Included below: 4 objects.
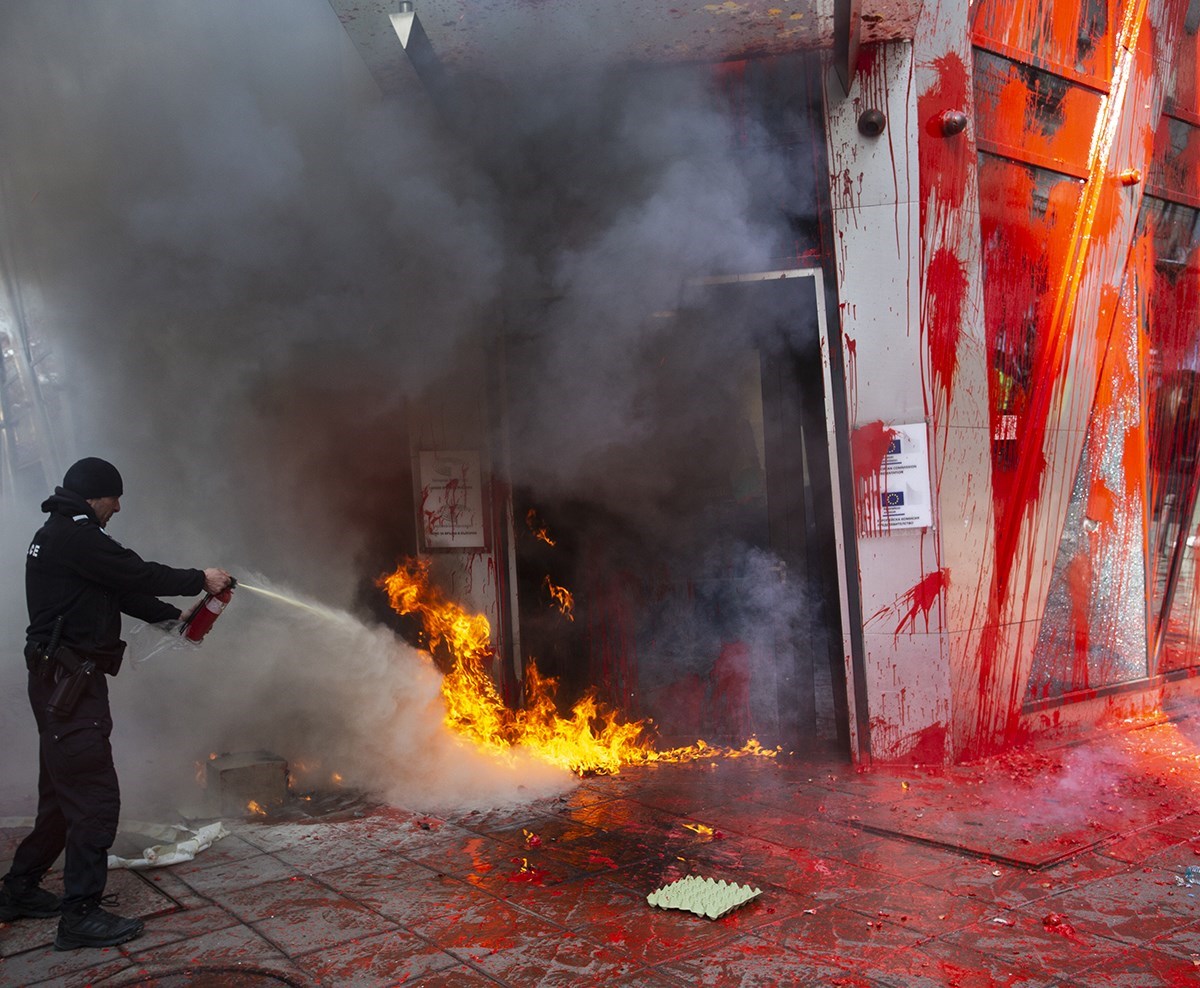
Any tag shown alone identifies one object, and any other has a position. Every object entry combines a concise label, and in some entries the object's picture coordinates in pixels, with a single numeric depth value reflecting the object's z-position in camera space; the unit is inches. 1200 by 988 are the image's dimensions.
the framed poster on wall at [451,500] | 251.1
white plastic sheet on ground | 170.1
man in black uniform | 144.0
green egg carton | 144.0
